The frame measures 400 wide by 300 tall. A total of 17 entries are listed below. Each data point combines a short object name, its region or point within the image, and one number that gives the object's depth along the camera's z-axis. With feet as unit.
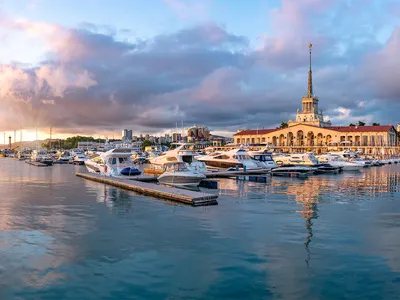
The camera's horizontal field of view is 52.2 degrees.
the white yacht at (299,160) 240.53
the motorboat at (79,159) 339.44
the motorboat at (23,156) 495.32
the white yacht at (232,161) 206.67
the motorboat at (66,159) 372.56
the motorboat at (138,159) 376.25
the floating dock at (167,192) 97.96
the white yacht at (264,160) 219.08
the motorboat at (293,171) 195.31
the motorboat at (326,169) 227.30
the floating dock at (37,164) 319.80
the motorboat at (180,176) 138.00
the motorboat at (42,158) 327.24
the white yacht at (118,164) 164.96
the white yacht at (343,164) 251.60
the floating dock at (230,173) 180.04
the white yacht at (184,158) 180.86
